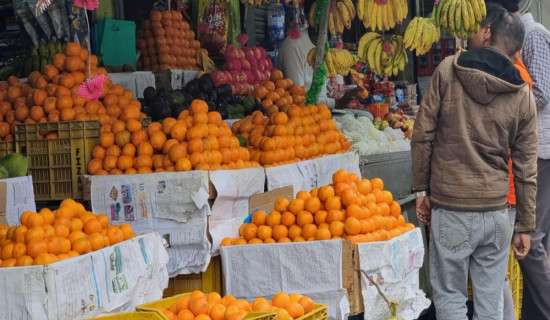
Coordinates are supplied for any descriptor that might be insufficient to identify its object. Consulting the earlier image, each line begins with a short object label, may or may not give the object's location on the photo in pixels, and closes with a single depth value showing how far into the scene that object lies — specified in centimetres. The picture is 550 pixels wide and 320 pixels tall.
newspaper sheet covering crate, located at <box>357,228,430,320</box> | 456
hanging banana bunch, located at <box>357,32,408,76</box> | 826
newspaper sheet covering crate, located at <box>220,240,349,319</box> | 455
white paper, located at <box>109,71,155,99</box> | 661
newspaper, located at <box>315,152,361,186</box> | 626
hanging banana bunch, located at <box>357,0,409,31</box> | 747
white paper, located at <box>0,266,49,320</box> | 357
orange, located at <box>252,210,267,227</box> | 490
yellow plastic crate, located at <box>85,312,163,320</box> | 313
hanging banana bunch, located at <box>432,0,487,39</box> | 686
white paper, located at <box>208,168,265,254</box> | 497
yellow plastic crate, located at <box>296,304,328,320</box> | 340
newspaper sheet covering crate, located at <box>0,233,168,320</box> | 358
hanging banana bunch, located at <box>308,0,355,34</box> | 771
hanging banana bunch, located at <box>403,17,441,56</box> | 754
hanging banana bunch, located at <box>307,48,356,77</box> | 759
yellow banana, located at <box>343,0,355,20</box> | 798
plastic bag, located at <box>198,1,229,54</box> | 841
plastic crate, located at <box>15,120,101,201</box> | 519
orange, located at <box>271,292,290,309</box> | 350
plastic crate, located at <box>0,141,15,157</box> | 529
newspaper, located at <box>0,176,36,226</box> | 475
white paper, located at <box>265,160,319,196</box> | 557
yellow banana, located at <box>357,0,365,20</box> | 737
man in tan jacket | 430
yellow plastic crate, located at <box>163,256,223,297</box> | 504
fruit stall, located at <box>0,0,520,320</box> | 387
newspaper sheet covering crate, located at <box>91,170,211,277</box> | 489
